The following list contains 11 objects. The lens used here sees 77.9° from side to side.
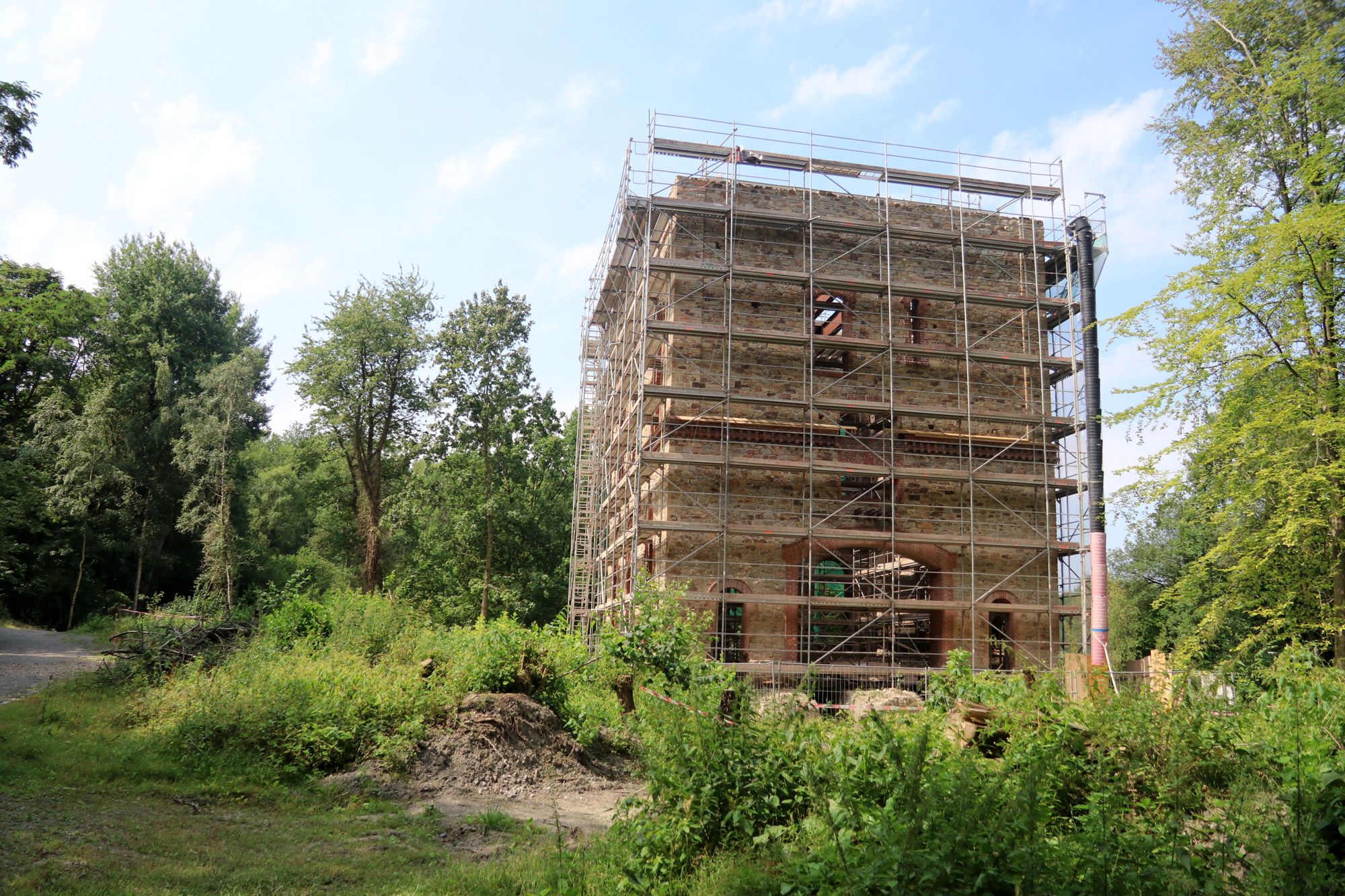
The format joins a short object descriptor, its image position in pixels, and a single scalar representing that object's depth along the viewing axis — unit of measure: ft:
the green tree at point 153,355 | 95.86
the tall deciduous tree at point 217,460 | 91.30
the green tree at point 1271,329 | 40.73
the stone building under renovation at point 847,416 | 62.18
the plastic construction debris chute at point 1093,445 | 63.10
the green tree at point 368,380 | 101.86
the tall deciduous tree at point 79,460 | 89.20
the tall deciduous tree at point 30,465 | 48.91
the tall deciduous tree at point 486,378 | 99.04
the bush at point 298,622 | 48.57
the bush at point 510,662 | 35.73
